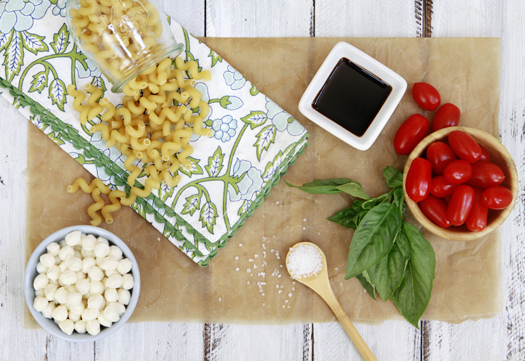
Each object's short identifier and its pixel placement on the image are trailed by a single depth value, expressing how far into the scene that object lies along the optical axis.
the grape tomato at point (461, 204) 0.86
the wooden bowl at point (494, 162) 0.88
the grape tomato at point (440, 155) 0.90
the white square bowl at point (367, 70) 0.94
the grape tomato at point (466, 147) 0.87
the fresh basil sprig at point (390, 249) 0.89
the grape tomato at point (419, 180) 0.87
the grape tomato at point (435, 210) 0.90
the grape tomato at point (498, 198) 0.85
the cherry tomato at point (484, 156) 0.92
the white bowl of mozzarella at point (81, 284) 0.88
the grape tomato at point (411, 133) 0.96
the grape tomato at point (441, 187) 0.90
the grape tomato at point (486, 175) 0.87
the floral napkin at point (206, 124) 0.90
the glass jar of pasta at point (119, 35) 0.80
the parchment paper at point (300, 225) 1.01
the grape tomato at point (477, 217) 0.87
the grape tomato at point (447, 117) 0.96
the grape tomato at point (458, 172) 0.86
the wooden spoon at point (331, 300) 1.00
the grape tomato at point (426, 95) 0.97
